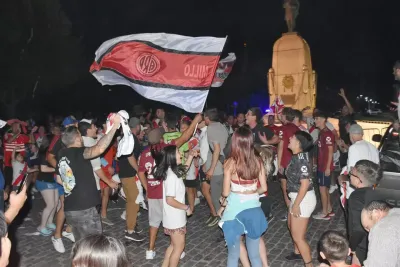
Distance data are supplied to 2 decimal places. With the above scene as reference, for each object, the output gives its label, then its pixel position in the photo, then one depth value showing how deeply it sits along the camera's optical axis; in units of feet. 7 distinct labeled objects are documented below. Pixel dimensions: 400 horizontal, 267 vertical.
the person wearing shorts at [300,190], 17.21
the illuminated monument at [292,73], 62.75
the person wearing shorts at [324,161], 26.55
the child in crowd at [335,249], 10.77
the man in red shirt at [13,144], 32.22
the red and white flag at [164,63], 19.86
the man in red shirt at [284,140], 25.95
